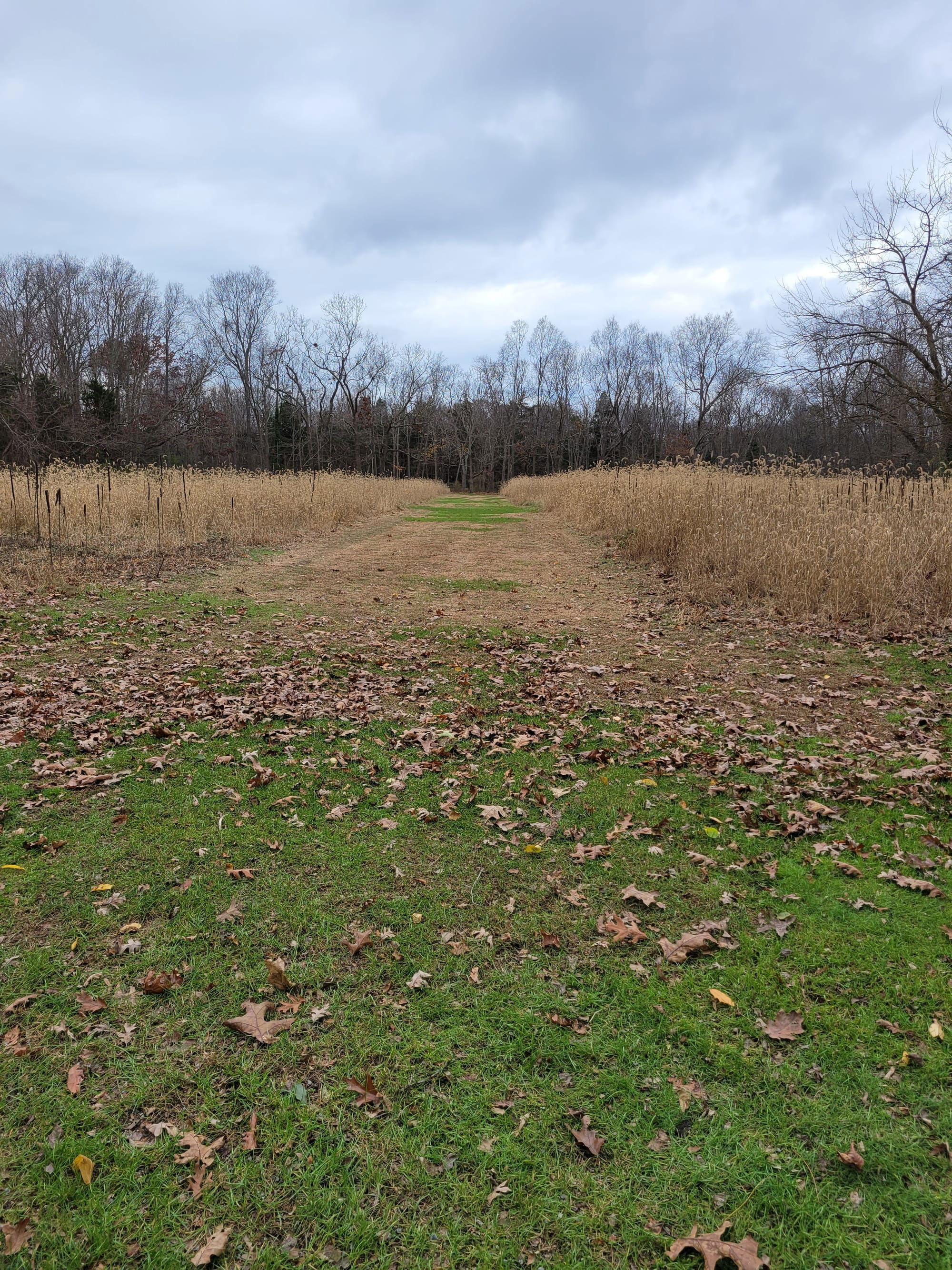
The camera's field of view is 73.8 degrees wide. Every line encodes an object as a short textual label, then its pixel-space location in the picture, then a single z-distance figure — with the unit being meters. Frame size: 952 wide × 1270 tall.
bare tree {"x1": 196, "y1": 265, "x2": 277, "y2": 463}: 49.66
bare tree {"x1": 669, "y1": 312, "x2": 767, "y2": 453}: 58.53
